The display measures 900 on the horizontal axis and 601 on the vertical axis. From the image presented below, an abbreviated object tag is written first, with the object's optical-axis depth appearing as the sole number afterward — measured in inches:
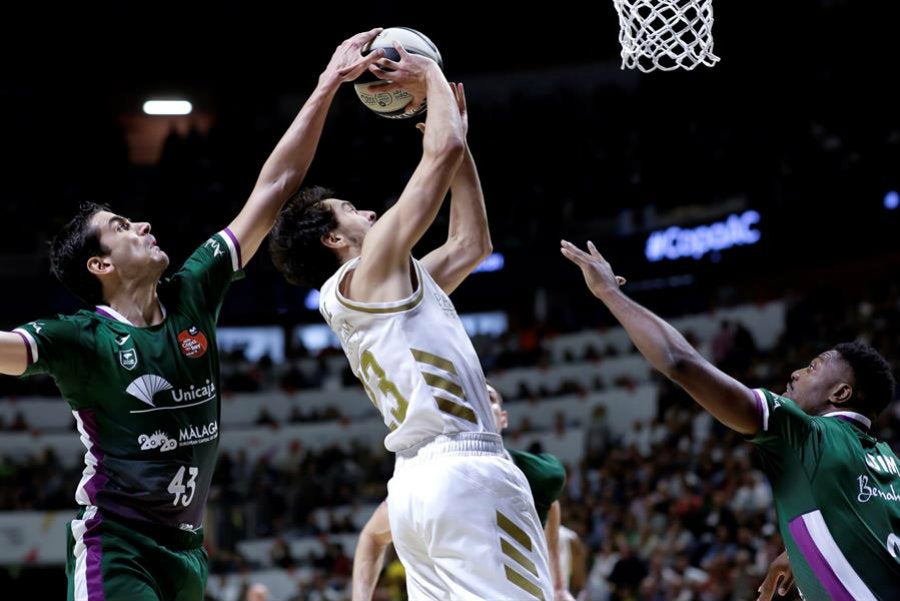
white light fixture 911.0
